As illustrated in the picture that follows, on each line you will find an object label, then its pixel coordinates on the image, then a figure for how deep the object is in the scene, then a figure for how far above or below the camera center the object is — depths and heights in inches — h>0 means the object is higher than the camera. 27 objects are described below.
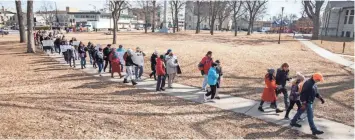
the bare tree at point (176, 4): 2443.2 +278.0
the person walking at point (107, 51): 497.4 -36.2
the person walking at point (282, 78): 297.7 -46.8
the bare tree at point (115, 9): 1120.2 +99.4
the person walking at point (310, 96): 240.7 -54.3
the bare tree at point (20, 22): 1079.6 +32.9
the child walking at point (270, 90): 290.5 -60.3
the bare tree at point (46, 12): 3883.9 +276.9
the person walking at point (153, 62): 436.3 -48.9
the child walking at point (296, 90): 261.1 -52.7
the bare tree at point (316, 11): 1582.2 +150.5
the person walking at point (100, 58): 505.0 -50.2
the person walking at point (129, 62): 415.2 -46.5
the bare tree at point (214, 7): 2215.4 +235.5
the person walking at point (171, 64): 378.9 -44.2
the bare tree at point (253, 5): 2214.6 +260.4
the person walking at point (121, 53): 495.5 -39.0
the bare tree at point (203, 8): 2497.5 +283.1
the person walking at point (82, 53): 544.1 -44.9
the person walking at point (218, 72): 334.0 -48.3
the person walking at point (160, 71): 375.9 -53.4
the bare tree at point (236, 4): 2185.5 +264.2
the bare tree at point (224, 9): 2464.4 +252.3
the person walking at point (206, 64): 371.2 -41.6
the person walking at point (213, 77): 321.7 -51.3
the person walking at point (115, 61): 457.1 -49.6
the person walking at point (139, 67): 439.2 -58.0
